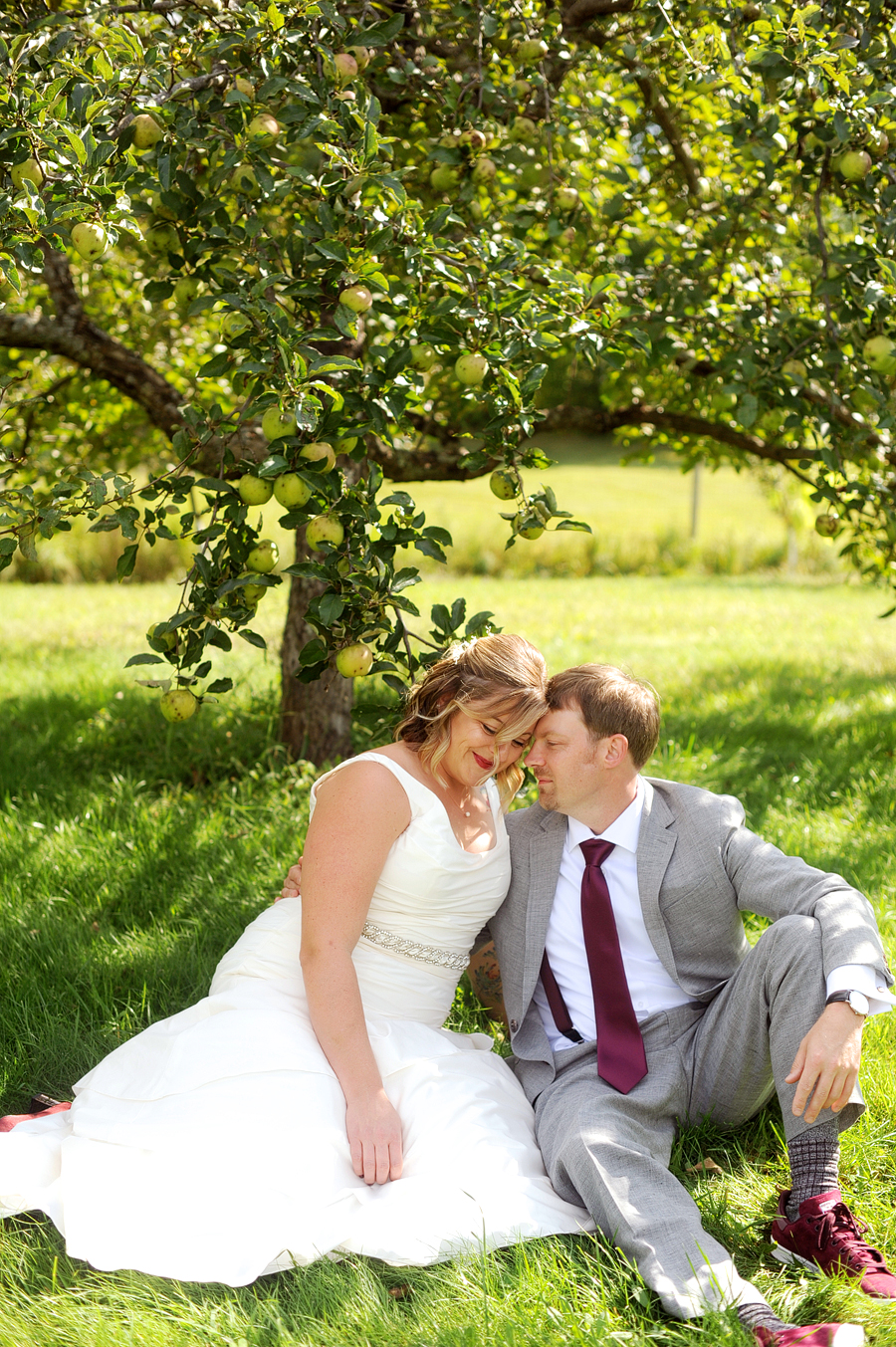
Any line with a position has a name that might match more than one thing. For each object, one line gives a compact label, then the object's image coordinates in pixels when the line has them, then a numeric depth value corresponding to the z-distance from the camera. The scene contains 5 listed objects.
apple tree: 2.22
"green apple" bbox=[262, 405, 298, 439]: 2.14
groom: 1.96
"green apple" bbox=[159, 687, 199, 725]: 2.49
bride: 1.90
